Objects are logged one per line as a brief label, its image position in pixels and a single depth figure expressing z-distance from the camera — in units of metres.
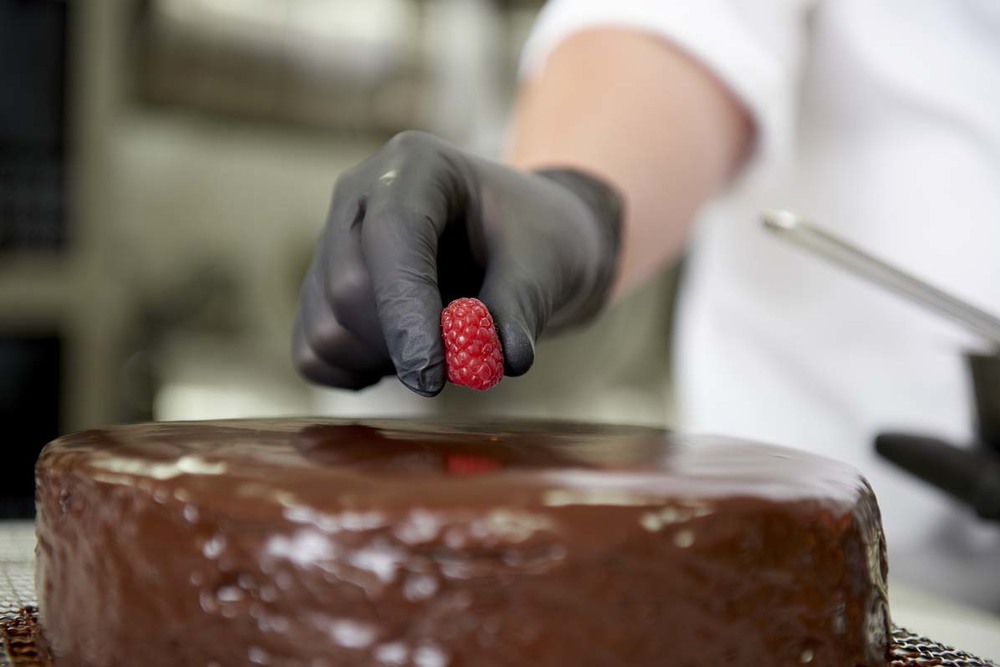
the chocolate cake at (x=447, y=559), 0.55
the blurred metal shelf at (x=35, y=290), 2.38
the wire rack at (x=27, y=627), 0.72
